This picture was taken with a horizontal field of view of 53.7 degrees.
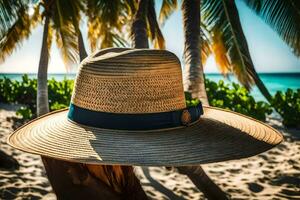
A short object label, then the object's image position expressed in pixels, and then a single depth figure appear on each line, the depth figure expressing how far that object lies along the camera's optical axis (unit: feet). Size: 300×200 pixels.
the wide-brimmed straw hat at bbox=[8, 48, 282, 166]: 4.19
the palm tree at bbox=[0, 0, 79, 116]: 18.04
